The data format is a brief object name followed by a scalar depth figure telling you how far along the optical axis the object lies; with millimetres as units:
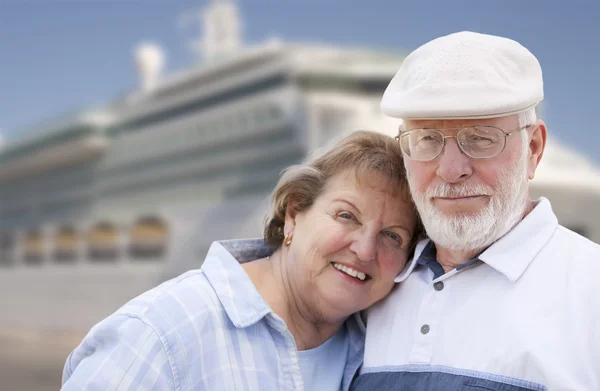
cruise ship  13305
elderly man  1639
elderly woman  1752
